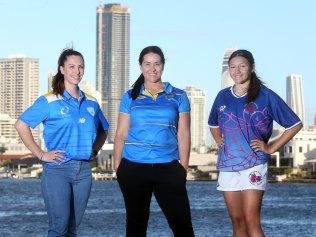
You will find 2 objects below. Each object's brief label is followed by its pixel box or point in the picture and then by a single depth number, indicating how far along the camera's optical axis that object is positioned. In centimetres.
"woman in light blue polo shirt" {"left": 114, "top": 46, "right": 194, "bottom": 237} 742
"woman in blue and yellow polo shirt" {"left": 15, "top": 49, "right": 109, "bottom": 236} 739
